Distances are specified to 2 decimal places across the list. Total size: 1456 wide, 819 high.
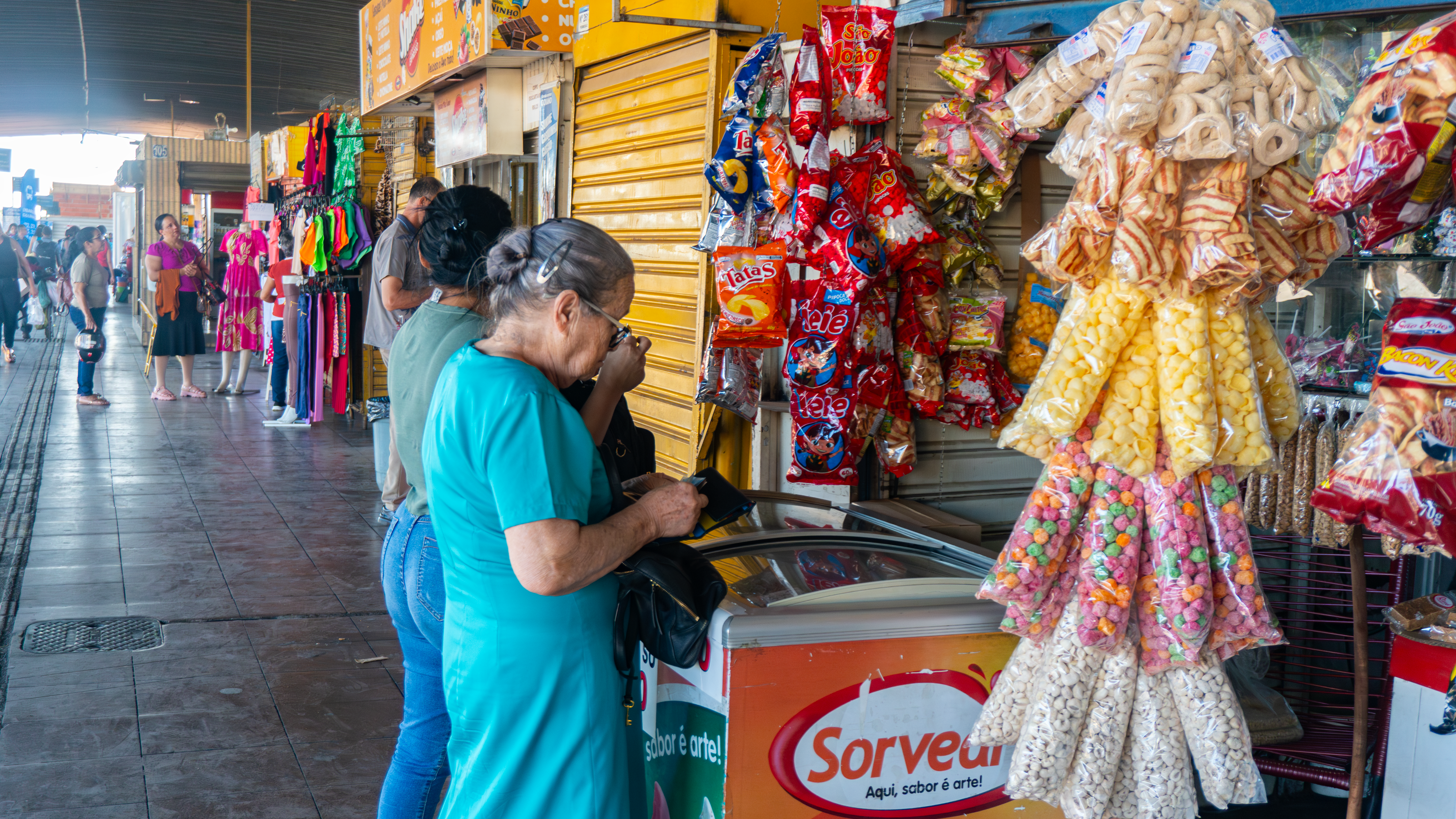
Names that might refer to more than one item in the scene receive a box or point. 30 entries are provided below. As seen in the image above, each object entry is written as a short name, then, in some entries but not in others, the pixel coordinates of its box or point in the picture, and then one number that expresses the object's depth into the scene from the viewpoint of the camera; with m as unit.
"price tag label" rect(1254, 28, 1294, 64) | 1.76
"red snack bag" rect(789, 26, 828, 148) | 3.22
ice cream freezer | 1.93
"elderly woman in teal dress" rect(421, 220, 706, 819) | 1.79
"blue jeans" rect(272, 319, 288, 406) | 10.43
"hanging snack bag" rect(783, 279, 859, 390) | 3.20
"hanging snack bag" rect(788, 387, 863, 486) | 3.29
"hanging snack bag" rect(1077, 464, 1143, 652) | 1.89
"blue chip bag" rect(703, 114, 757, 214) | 3.39
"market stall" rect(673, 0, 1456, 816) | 1.69
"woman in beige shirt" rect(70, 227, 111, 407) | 11.20
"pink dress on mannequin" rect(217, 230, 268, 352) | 11.65
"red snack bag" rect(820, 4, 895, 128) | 3.19
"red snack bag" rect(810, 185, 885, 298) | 3.17
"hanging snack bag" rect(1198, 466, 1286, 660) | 1.88
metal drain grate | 4.56
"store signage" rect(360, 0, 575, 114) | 5.44
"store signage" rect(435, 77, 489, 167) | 6.32
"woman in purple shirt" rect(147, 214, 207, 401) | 10.95
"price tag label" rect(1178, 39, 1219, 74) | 1.76
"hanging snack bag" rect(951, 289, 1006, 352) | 3.35
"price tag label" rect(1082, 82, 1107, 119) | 1.86
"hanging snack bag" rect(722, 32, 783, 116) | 3.37
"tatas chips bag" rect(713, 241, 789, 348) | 3.26
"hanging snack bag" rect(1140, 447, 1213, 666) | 1.84
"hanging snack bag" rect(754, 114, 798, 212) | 3.28
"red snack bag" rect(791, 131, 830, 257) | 3.19
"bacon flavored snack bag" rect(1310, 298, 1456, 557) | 1.64
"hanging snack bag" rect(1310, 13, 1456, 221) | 1.53
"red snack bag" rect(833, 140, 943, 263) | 3.17
